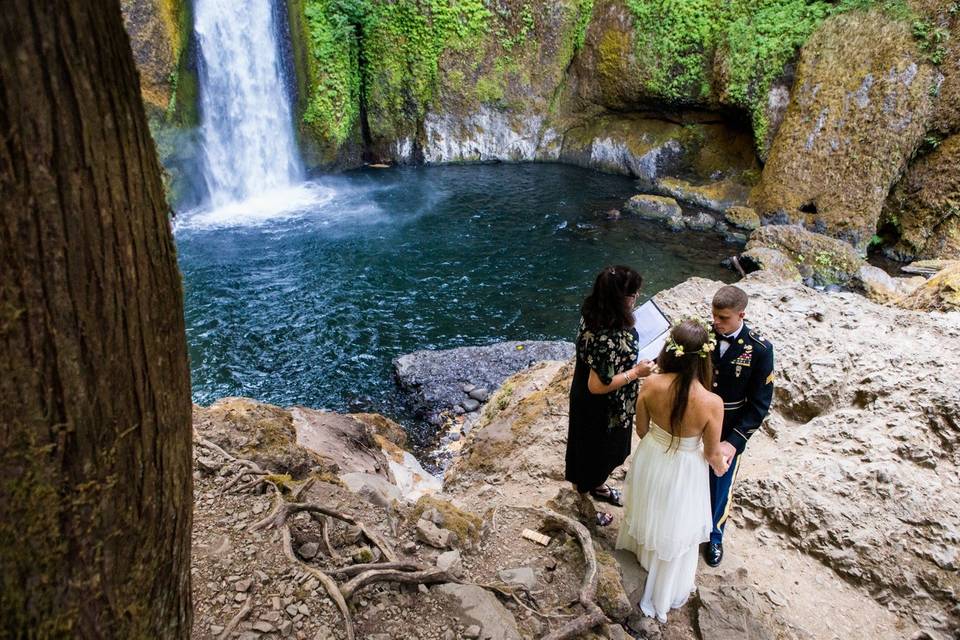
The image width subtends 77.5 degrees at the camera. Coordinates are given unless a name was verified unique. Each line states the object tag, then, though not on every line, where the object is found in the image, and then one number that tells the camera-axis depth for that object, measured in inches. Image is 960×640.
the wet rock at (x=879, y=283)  456.4
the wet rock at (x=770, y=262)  501.9
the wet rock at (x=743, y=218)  623.2
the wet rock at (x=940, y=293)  238.2
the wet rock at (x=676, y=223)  622.8
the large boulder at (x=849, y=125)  574.9
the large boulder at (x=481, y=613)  109.0
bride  119.8
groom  136.9
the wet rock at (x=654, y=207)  641.0
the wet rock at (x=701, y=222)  624.7
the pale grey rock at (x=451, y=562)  125.7
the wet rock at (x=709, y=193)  676.1
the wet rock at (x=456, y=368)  339.6
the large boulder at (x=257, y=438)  161.0
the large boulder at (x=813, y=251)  512.1
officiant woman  131.9
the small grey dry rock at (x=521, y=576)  129.6
